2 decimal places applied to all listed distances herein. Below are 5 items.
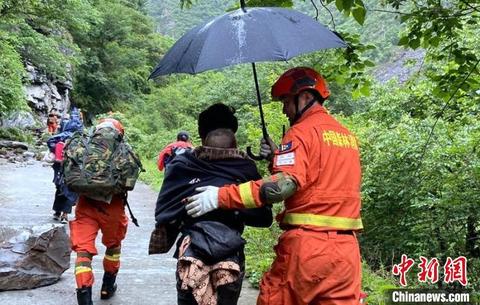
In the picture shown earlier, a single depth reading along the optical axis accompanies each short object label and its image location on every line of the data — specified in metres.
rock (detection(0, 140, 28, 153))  22.39
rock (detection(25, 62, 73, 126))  30.14
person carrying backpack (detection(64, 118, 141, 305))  4.34
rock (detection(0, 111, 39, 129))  26.37
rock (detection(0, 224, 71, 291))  4.98
